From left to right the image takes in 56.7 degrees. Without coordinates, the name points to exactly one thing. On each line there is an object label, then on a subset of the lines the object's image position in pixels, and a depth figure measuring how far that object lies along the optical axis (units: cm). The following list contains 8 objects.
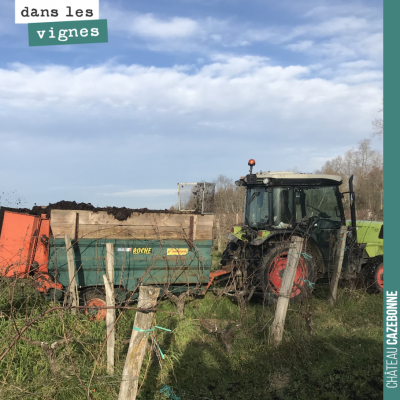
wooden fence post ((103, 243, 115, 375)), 394
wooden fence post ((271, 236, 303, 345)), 454
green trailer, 536
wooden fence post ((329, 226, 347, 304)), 635
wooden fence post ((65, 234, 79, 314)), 515
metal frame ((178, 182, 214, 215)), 771
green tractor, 634
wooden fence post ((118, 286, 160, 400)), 286
